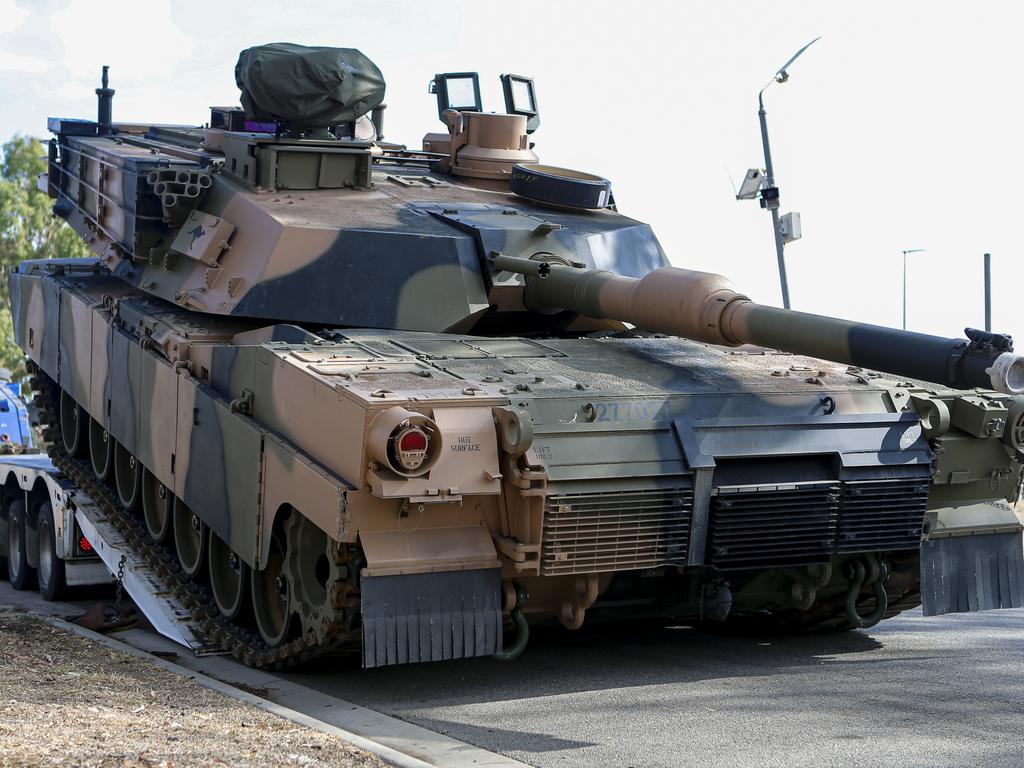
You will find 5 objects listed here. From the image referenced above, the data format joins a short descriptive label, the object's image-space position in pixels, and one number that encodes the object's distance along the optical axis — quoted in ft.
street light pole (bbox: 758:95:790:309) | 62.08
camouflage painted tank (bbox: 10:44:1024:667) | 24.57
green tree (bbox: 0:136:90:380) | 141.08
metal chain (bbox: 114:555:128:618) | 35.65
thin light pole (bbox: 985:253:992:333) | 74.02
